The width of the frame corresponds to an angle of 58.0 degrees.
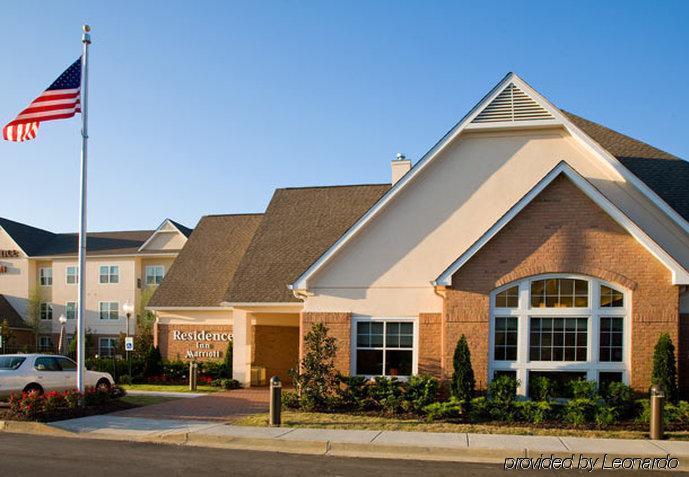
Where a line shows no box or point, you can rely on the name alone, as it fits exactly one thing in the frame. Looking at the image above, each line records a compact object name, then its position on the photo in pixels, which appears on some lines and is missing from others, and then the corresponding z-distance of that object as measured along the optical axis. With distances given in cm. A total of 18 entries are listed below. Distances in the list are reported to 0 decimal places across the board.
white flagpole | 1669
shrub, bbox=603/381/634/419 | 1488
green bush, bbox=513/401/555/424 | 1468
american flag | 1633
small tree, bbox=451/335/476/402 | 1570
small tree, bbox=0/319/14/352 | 4165
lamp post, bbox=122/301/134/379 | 2869
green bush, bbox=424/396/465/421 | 1518
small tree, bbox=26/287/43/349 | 4653
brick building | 1580
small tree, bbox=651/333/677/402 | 1471
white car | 1775
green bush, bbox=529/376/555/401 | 1557
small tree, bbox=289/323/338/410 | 1691
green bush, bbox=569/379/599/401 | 1500
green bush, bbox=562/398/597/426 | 1450
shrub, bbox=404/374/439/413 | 1600
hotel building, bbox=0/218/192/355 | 4528
